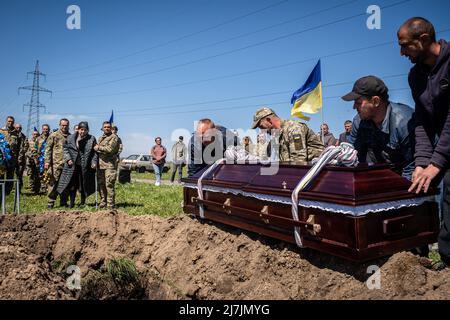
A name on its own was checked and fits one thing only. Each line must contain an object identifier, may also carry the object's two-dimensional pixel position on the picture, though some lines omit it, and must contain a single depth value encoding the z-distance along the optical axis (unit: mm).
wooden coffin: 2240
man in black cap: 2941
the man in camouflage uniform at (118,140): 8452
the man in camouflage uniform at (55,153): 8398
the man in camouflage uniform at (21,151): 10367
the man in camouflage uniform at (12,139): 9773
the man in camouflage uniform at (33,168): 11203
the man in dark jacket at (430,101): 2247
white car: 26438
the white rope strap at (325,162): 2633
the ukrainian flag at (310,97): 9000
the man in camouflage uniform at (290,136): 4242
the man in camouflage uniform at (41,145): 10977
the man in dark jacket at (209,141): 5094
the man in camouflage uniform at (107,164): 7875
